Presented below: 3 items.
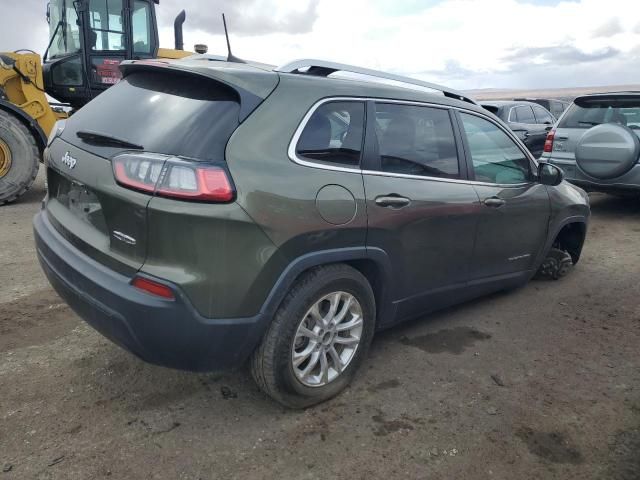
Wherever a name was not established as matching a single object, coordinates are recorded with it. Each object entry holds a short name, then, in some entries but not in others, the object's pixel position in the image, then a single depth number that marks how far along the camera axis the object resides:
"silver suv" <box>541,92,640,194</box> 6.55
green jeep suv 2.35
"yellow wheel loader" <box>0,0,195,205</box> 7.95
